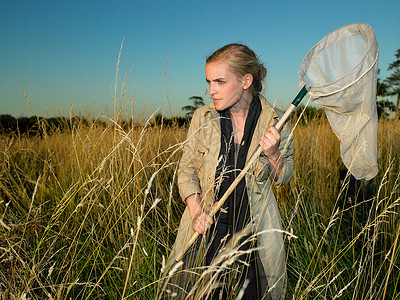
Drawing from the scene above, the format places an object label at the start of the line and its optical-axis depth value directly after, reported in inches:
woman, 73.6
